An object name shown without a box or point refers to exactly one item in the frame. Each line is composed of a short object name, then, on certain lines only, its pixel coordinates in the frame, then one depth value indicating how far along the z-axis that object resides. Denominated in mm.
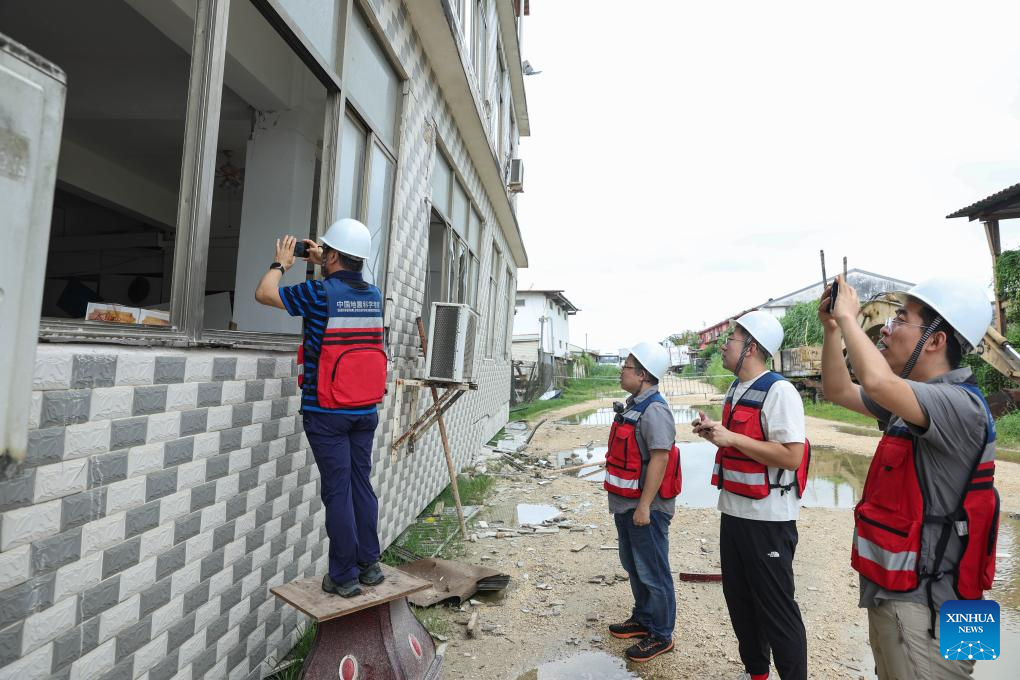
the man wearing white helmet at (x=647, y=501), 3678
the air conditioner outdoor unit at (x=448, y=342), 5789
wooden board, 2638
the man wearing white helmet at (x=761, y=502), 2914
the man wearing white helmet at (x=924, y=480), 1980
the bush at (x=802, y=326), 28766
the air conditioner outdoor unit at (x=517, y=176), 13556
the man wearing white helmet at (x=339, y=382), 2820
